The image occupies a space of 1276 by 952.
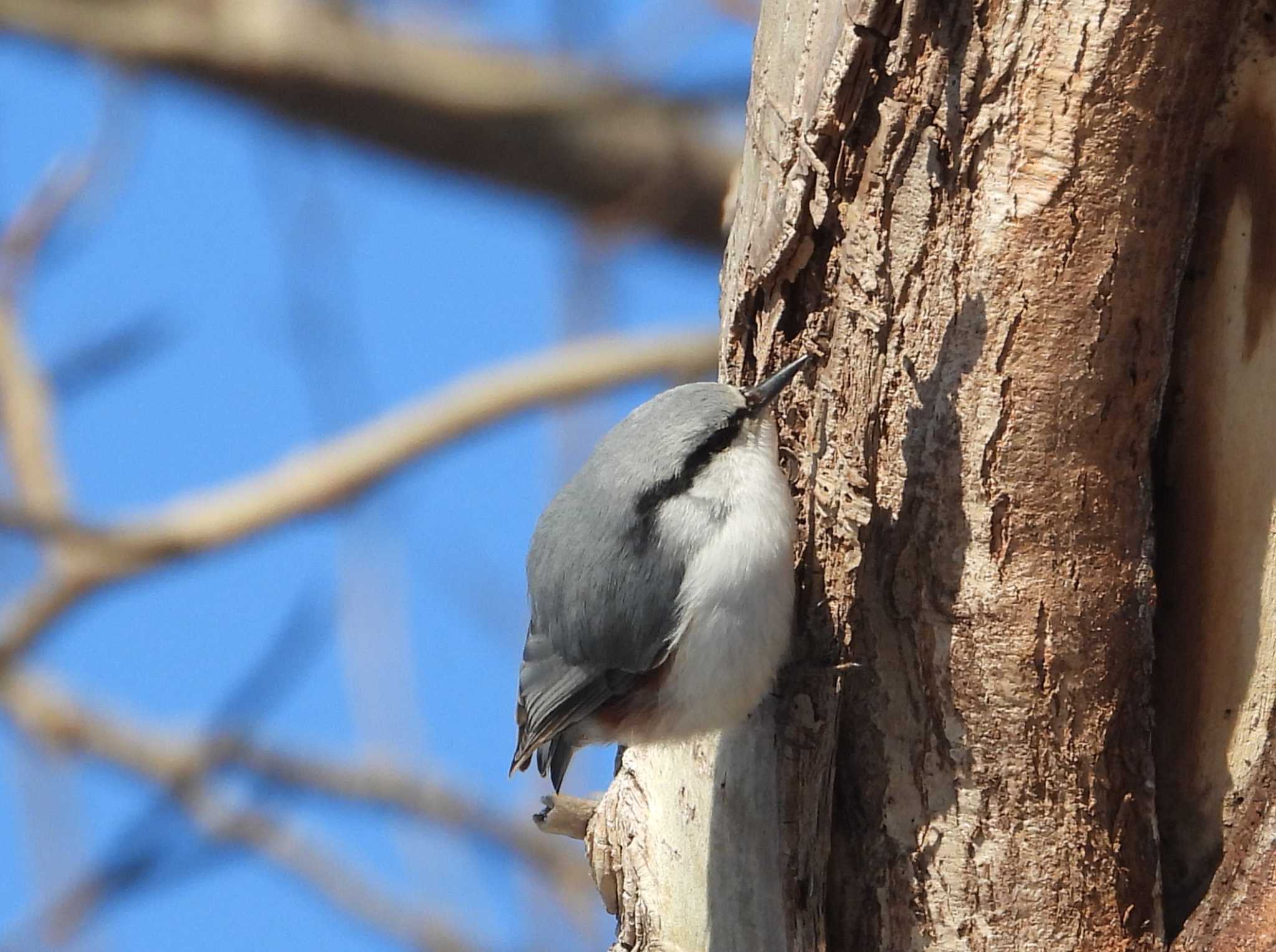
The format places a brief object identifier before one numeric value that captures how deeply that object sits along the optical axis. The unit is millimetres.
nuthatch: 6075
